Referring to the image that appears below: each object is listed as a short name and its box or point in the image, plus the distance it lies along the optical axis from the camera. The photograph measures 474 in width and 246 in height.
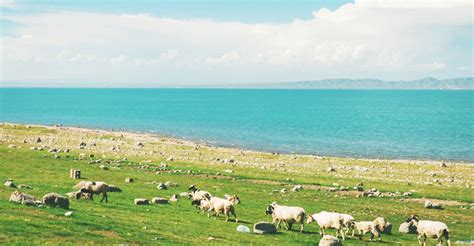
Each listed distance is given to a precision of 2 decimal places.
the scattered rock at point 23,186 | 36.22
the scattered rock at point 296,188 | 50.45
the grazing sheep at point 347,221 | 29.94
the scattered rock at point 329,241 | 24.87
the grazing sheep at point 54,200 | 28.91
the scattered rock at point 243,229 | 28.75
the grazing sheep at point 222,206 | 32.53
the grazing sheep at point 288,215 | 30.53
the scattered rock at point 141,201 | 34.75
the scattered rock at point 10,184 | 35.72
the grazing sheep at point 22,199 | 28.20
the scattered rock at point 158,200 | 36.10
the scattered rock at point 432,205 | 44.34
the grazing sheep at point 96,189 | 35.16
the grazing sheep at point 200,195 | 36.74
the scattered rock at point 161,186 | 44.94
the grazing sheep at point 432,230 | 28.84
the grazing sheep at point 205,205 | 34.19
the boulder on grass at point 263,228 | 28.83
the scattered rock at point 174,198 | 38.28
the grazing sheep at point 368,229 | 30.23
